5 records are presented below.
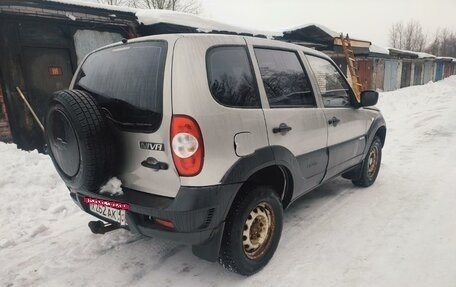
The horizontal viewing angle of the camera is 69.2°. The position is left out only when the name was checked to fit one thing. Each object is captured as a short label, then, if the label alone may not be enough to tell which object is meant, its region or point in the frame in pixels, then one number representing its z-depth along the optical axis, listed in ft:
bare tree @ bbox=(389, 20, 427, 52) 254.88
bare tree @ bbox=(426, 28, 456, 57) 258.16
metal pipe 22.44
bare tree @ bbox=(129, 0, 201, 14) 99.50
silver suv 7.19
